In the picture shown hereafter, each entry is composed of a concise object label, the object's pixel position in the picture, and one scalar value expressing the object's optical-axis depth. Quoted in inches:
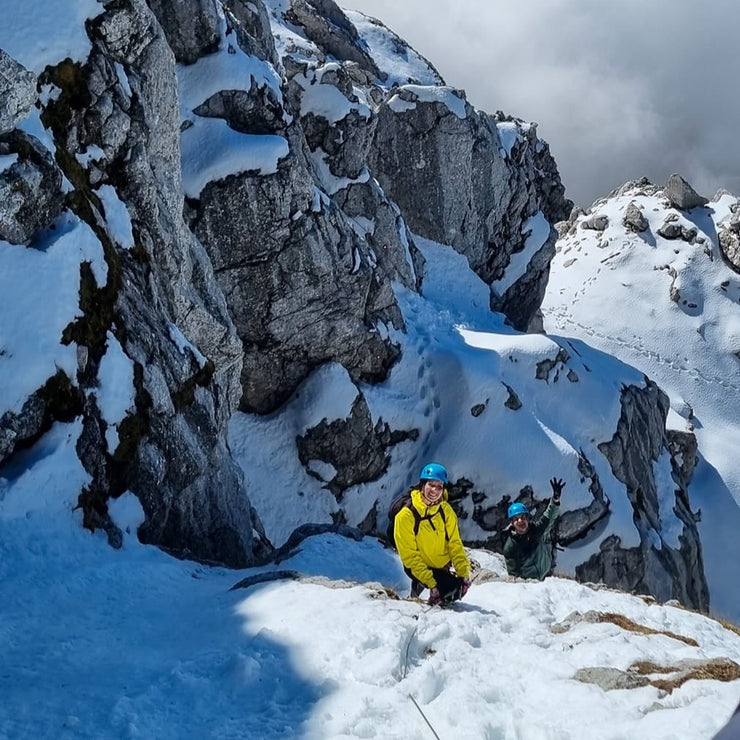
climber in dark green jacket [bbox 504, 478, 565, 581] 556.4
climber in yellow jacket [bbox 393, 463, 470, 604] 394.3
